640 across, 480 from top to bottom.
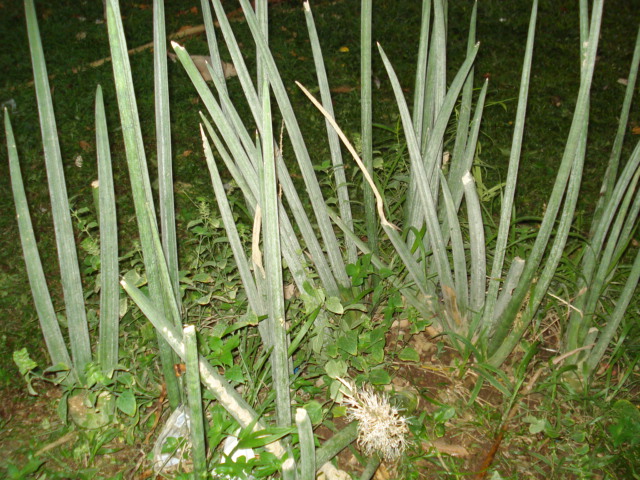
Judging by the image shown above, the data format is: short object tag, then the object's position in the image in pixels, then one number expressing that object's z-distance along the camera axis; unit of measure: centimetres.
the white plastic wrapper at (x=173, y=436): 148
